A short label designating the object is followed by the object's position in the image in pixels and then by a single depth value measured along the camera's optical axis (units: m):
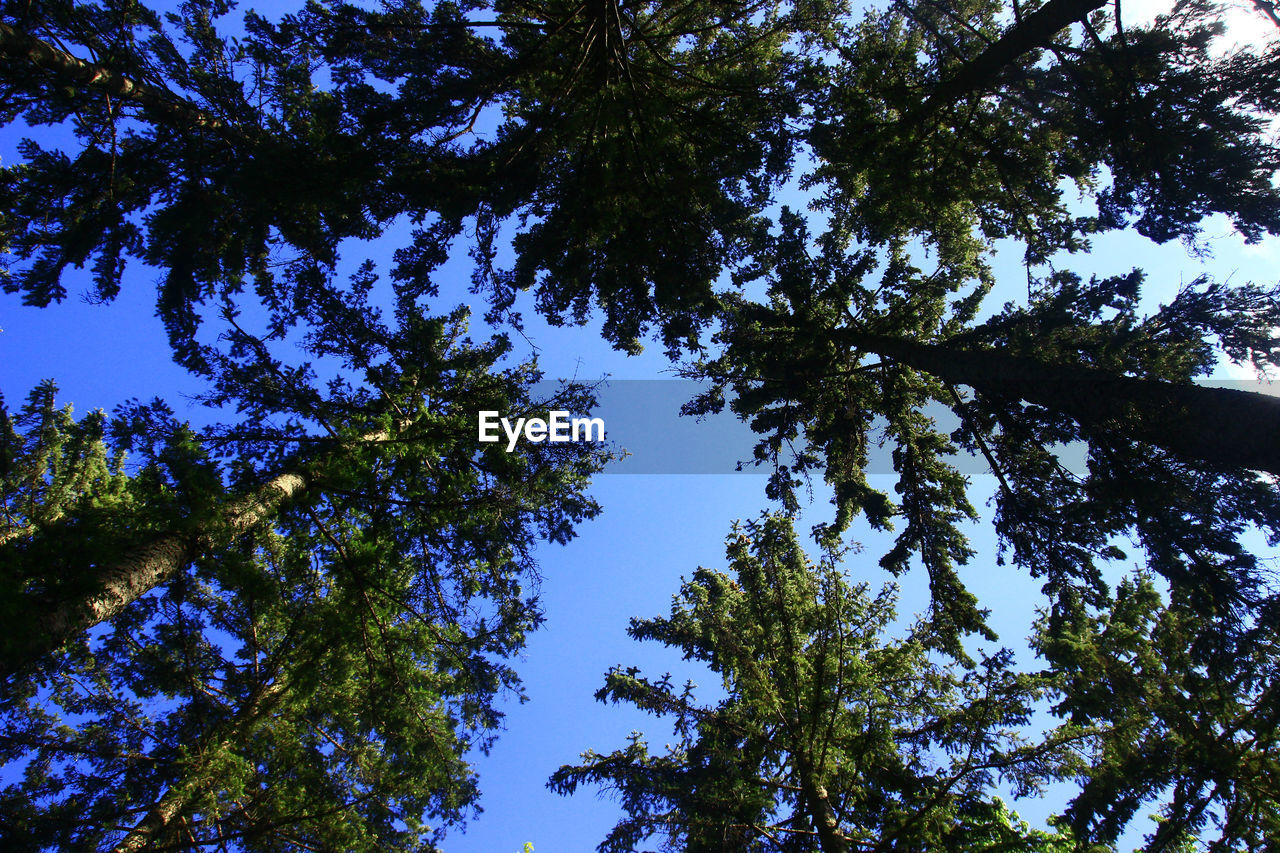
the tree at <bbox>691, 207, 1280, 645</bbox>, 4.91
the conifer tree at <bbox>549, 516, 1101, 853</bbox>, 5.79
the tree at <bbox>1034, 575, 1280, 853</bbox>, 4.55
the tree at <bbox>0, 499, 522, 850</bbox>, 5.28
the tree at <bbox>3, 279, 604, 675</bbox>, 3.56
